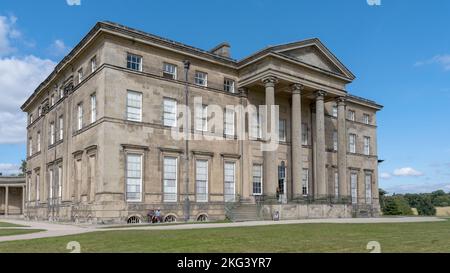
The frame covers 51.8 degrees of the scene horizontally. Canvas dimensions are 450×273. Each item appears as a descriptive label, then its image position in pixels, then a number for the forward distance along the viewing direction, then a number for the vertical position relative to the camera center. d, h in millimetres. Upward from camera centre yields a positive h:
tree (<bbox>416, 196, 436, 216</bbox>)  74238 -5433
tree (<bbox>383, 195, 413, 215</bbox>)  55656 -3924
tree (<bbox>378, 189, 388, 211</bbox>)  68188 -2952
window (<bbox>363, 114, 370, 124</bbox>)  55375 +6802
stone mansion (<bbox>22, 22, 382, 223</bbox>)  32406 +3445
